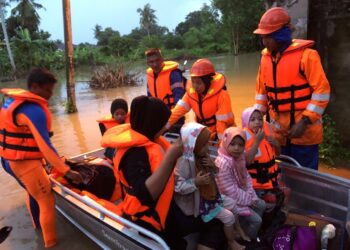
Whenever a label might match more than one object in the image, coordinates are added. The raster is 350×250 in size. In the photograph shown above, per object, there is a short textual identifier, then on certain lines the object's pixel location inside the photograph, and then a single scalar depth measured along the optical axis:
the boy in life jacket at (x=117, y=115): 3.79
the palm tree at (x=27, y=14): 29.00
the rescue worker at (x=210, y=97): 3.26
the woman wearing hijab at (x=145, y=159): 1.82
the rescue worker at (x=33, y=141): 2.84
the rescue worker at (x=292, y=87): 2.74
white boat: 2.41
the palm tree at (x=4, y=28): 20.88
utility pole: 9.02
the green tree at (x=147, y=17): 63.09
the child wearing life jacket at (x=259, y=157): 2.74
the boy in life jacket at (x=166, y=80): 4.34
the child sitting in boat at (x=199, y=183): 1.96
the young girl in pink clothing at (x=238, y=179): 2.46
